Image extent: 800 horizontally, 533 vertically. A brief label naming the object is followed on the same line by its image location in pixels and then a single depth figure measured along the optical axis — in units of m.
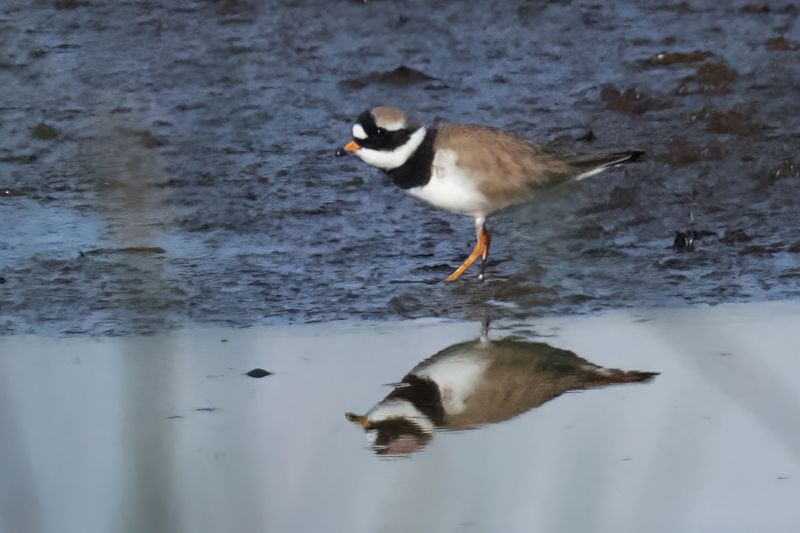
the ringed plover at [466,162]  11.12
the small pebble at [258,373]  8.98
